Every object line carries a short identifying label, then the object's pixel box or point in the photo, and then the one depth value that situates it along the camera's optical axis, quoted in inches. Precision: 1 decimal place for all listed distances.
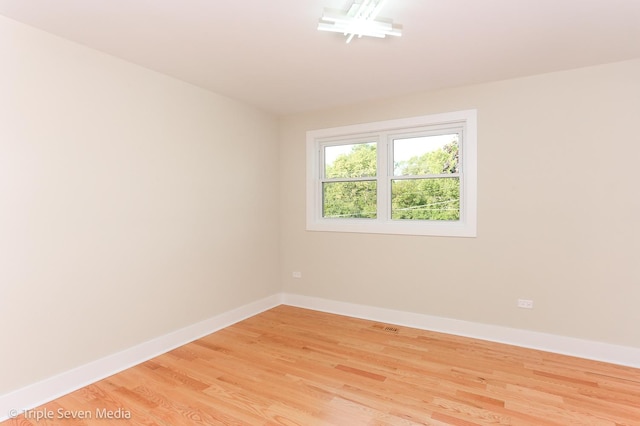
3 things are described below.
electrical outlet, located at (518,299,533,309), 125.2
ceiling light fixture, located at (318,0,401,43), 77.2
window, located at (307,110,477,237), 139.7
